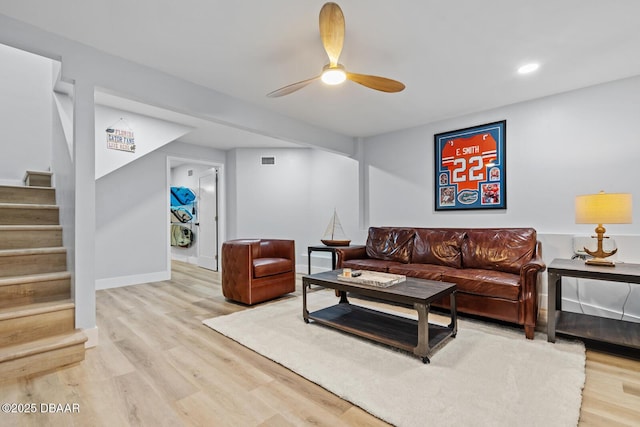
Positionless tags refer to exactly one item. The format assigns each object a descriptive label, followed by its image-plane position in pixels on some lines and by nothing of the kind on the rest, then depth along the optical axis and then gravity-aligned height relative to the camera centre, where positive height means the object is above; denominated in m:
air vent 5.79 +1.00
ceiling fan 1.77 +1.01
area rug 1.57 -1.06
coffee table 2.13 -0.97
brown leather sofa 2.57 -0.59
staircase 2.01 -0.62
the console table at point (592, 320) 2.18 -0.95
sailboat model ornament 4.64 -0.39
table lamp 2.34 -0.02
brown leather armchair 3.48 -0.73
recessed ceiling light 2.64 +1.27
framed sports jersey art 3.65 +0.54
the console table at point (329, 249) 4.27 -0.56
